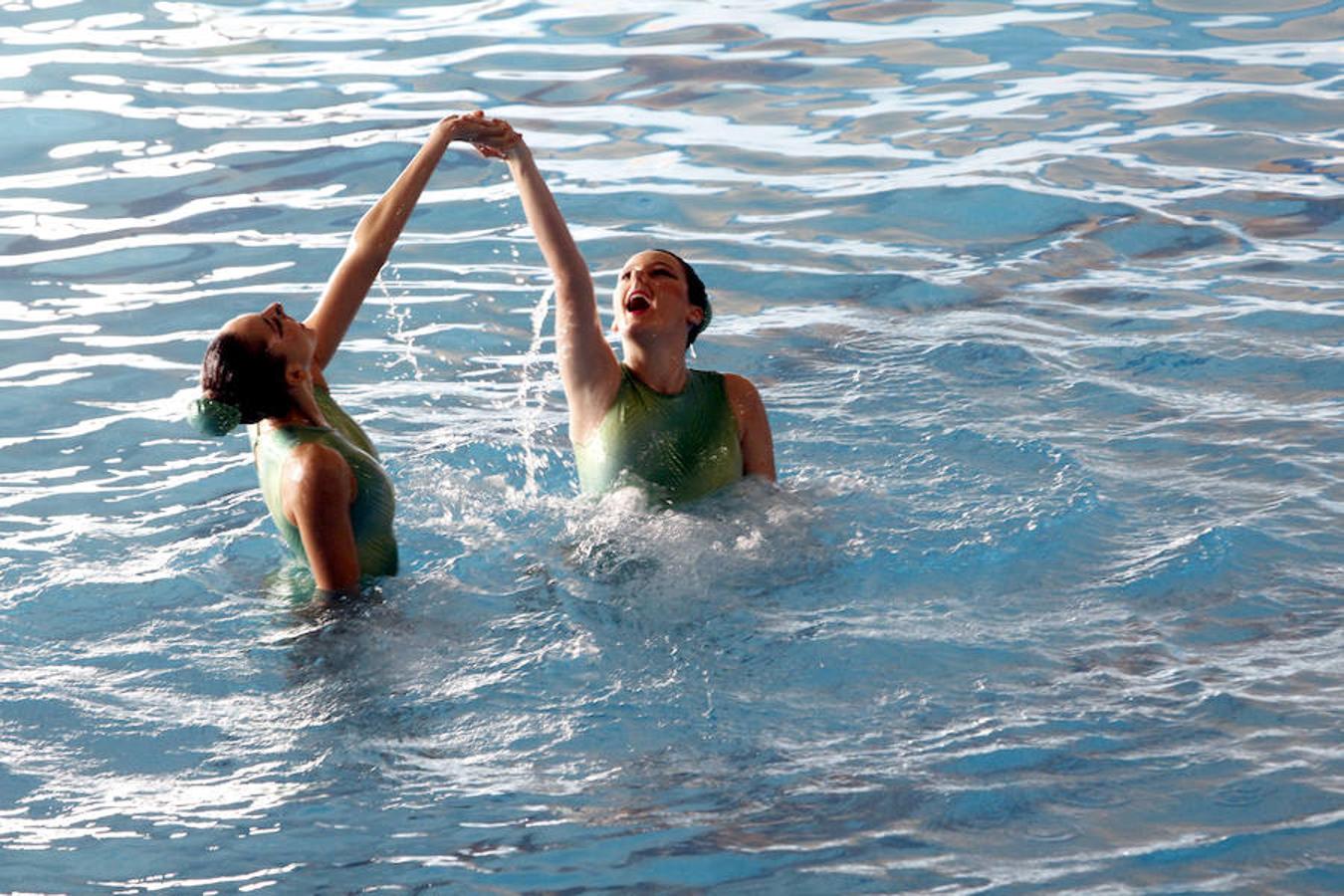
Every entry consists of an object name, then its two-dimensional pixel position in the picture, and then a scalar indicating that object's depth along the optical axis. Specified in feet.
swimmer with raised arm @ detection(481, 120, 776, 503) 35.42
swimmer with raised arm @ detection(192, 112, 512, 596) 30.45
